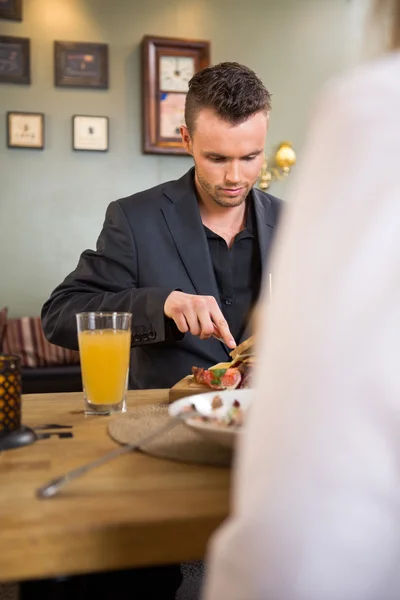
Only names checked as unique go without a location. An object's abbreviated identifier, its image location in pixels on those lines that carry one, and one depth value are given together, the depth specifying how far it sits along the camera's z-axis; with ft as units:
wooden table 2.38
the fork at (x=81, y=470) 2.68
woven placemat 3.15
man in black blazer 7.07
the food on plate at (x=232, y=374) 4.76
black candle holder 3.46
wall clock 15.06
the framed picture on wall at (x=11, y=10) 14.42
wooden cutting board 4.58
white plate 3.01
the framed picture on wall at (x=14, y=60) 14.49
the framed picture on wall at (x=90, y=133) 14.89
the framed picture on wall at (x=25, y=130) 14.56
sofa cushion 14.25
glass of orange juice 4.20
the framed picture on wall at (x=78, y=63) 14.75
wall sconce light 15.99
